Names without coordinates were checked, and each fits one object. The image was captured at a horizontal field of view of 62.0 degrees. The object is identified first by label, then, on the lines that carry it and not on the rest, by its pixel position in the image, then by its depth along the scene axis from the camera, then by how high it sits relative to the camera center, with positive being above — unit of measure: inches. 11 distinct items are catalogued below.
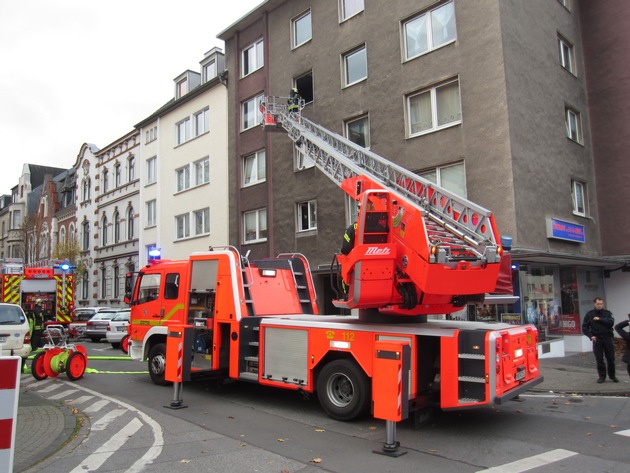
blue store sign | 599.8 +72.4
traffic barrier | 131.9 -25.6
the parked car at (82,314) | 1063.6 -22.0
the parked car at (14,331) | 467.5 -23.8
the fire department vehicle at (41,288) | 908.0 +28.8
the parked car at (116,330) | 782.5 -40.9
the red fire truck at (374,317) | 269.0 -12.9
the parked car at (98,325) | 879.7 -37.0
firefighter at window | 724.7 +278.1
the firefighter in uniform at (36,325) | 562.6 -22.2
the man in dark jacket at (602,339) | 429.7 -39.7
